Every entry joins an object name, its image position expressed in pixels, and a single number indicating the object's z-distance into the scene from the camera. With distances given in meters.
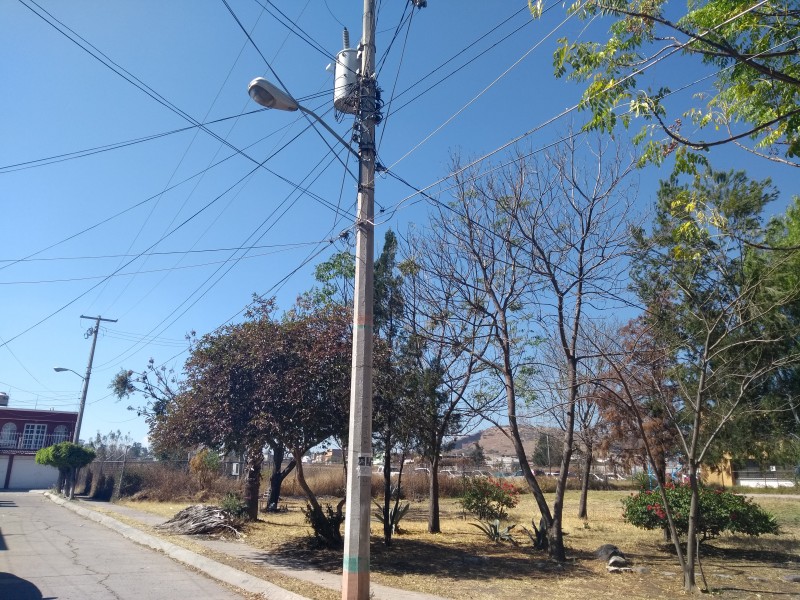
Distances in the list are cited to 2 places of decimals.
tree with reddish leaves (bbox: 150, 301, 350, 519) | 13.05
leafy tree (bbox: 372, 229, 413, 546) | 14.37
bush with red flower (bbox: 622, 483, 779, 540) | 14.21
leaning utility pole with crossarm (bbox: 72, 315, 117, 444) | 36.47
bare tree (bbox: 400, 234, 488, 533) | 16.00
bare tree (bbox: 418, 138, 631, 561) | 13.57
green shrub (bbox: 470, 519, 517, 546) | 16.89
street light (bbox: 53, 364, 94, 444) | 36.16
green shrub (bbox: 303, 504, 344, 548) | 14.63
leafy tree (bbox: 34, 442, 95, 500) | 33.72
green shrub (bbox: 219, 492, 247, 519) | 19.59
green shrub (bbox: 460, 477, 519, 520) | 19.92
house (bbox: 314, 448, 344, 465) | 38.41
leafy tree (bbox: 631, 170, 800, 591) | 11.08
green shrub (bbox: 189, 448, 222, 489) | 31.27
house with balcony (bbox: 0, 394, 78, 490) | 50.22
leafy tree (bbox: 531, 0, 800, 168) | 6.66
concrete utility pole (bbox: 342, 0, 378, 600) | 8.45
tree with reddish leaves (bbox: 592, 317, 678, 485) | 13.40
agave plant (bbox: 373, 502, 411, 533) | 16.21
